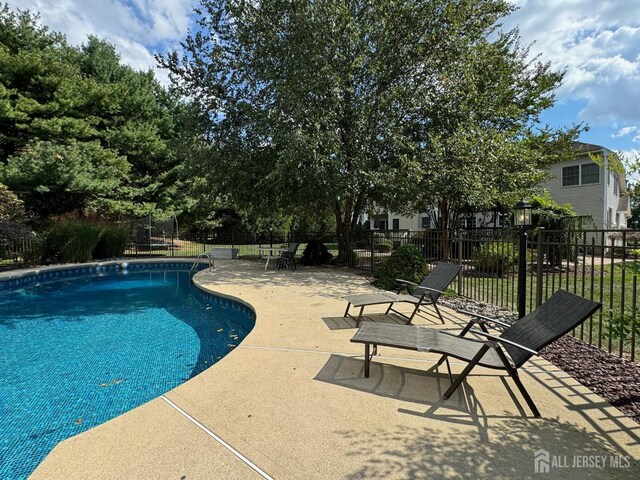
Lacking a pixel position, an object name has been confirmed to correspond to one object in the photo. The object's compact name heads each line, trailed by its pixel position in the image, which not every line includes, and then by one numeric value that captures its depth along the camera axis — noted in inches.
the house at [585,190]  724.7
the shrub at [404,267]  305.3
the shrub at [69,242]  539.5
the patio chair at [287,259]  480.1
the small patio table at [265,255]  644.1
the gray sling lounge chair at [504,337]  103.9
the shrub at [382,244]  448.1
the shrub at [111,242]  613.3
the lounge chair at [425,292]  192.4
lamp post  185.6
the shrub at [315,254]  540.1
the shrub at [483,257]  322.3
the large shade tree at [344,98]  411.5
